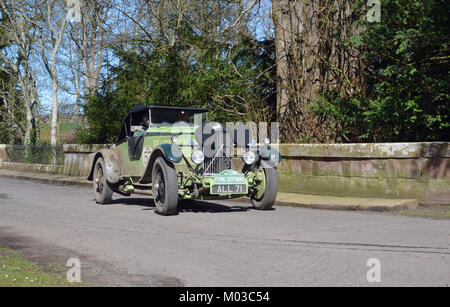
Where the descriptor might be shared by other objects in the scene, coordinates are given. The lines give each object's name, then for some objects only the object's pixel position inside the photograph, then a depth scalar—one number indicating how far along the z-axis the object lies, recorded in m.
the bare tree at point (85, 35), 31.97
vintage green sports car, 9.90
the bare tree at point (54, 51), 28.33
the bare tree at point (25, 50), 31.31
